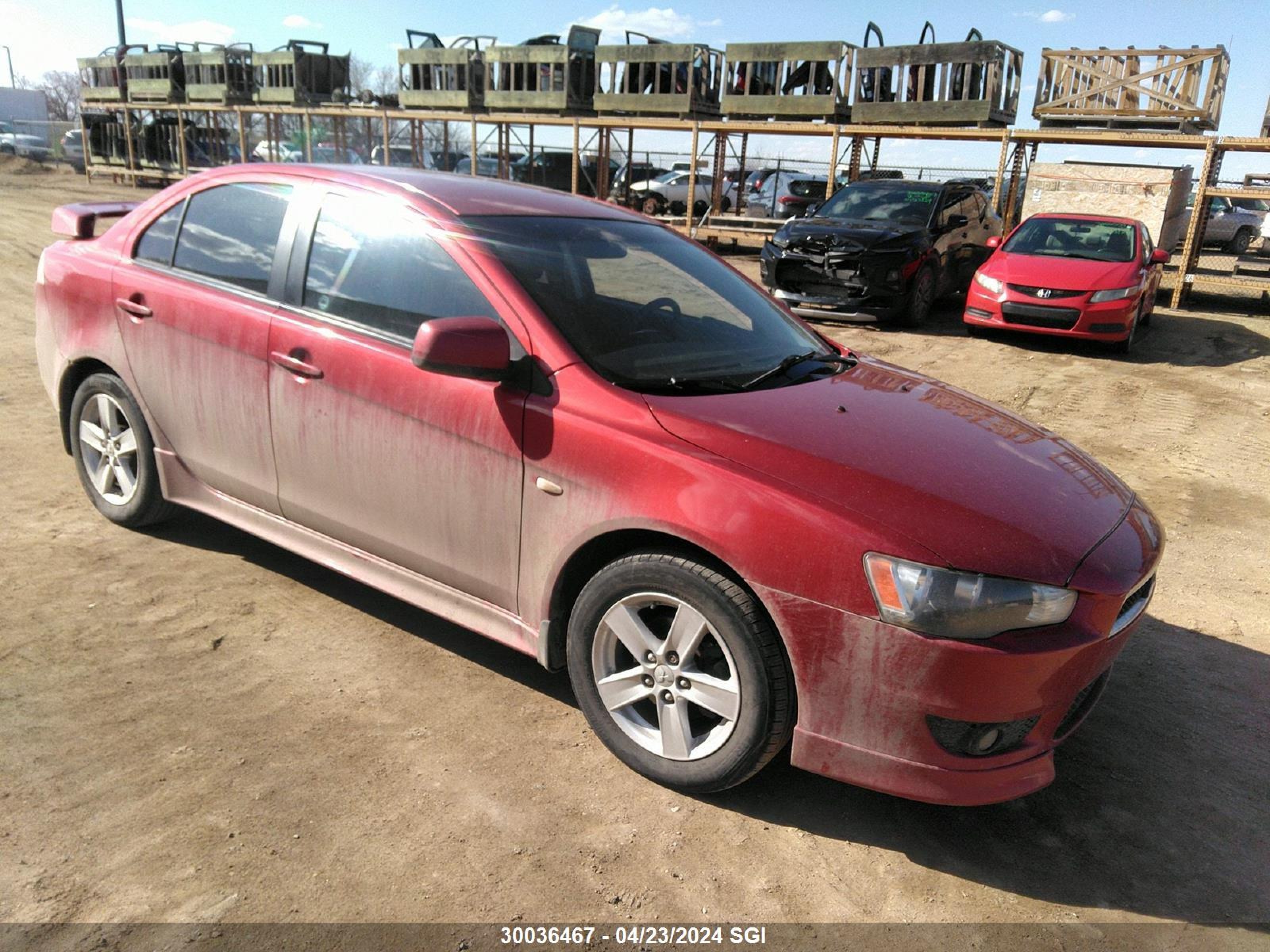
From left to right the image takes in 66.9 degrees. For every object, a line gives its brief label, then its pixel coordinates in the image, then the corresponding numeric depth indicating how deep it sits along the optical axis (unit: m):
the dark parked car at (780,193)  24.09
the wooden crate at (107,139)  30.00
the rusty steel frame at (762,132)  13.48
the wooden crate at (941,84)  15.03
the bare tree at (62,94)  80.94
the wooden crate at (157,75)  27.91
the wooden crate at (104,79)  29.75
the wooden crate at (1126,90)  13.59
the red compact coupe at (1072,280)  10.14
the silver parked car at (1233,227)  23.81
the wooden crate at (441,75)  21.19
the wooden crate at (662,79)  18.00
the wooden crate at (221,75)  26.27
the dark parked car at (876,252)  10.97
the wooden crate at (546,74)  19.50
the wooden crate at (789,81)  16.62
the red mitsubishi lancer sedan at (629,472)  2.45
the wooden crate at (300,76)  24.70
